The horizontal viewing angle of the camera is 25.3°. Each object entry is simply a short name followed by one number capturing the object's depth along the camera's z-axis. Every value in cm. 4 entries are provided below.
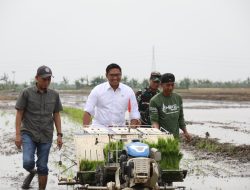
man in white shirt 737
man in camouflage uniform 920
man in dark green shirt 742
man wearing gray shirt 723
